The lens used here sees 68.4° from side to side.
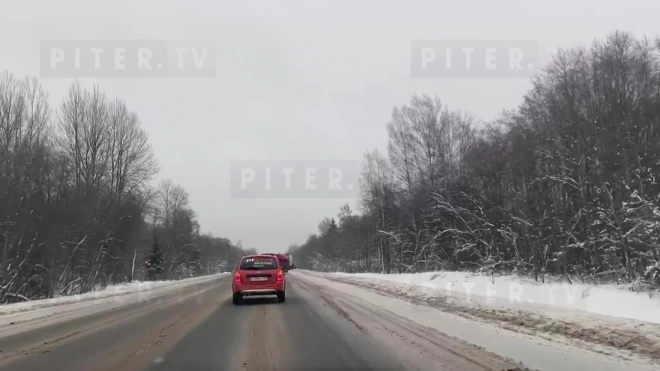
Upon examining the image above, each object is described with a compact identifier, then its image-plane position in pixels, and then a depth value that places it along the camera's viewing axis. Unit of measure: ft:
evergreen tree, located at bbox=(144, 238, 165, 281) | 209.87
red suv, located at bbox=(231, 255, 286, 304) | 57.98
